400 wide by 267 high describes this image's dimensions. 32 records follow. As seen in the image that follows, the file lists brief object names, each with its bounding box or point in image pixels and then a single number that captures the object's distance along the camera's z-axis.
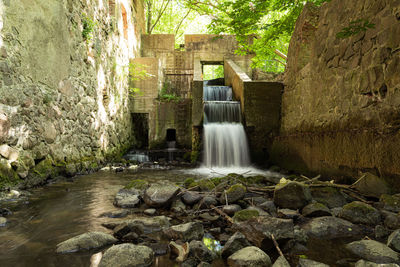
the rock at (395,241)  1.75
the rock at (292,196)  2.72
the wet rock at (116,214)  2.67
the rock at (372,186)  2.88
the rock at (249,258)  1.54
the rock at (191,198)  2.99
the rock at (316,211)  2.51
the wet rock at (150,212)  2.73
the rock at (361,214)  2.34
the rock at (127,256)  1.54
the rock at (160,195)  2.92
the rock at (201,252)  1.67
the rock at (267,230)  1.81
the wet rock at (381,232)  2.08
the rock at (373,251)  1.66
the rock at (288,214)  2.47
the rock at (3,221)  2.30
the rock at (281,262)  1.51
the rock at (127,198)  3.03
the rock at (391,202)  2.48
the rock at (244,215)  2.24
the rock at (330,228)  2.16
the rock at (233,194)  2.90
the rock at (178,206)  2.80
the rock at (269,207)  2.69
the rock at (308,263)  1.52
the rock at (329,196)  2.90
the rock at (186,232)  2.00
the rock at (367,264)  1.40
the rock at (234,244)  1.74
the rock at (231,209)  2.60
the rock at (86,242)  1.80
